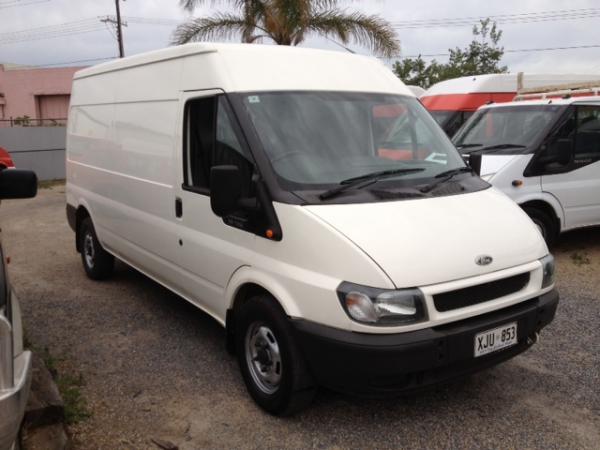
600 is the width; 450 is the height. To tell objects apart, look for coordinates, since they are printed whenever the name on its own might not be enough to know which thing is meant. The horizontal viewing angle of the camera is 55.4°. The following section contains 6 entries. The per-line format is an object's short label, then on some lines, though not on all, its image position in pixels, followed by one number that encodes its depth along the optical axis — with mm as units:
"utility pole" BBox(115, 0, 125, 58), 36875
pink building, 34062
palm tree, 12781
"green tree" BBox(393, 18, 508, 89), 31109
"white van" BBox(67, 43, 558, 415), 2990
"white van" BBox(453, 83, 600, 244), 6781
